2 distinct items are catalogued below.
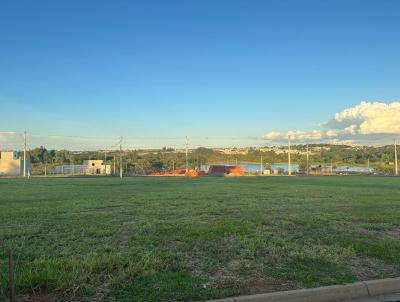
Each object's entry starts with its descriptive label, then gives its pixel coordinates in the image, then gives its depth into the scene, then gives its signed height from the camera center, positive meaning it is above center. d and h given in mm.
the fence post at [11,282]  5297 -1399
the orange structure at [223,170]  112188 -1948
